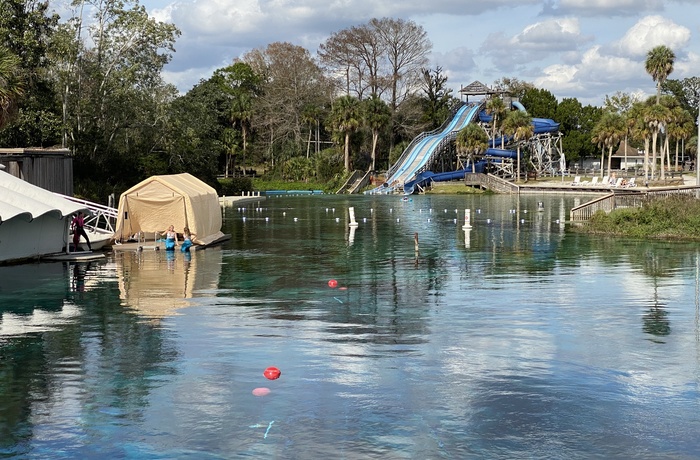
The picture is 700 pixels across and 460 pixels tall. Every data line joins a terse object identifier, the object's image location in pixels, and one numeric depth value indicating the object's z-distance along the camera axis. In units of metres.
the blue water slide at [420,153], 91.38
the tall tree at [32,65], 50.81
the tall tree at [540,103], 116.62
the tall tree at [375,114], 98.06
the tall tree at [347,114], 96.44
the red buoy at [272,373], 13.35
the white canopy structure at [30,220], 26.80
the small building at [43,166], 36.97
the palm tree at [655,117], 83.44
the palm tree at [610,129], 93.19
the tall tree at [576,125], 115.62
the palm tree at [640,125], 85.44
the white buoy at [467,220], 42.69
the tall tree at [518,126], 92.69
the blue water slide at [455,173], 89.00
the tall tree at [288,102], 104.12
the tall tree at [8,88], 33.09
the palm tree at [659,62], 89.06
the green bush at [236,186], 86.08
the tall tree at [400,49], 110.06
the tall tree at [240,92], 102.88
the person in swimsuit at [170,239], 32.22
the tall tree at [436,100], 112.94
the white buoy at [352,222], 45.56
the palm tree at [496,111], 96.50
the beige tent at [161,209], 33.72
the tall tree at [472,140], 93.50
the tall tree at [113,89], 56.28
